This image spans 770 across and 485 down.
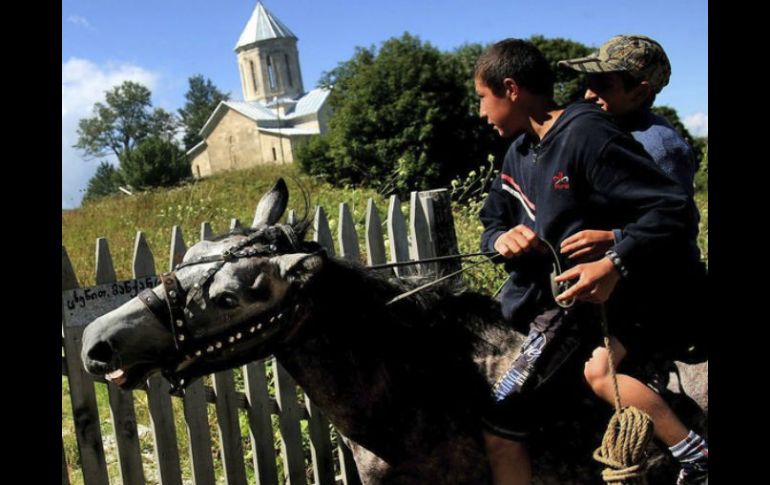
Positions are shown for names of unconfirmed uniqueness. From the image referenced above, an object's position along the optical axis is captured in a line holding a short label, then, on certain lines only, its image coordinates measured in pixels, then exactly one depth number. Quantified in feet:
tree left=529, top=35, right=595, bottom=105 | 101.35
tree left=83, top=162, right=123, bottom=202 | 168.41
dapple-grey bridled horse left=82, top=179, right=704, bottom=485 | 7.88
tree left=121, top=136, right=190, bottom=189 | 152.56
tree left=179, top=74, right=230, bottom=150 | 297.33
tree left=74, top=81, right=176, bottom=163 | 286.66
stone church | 208.19
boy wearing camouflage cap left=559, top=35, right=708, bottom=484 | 8.59
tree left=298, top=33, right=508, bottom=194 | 80.69
